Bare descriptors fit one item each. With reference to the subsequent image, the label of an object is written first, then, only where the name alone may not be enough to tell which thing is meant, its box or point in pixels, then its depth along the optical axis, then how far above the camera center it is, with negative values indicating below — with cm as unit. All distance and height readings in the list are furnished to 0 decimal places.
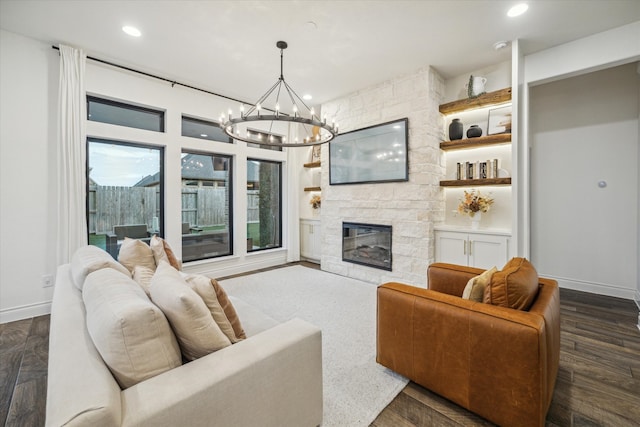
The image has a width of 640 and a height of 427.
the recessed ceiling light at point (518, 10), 257 +193
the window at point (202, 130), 446 +140
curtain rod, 347 +195
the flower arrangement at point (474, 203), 360 +12
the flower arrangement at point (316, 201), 580 +24
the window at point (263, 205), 530 +17
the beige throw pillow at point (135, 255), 229 -35
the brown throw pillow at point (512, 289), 159 -45
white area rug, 176 -116
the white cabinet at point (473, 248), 333 -45
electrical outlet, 316 -77
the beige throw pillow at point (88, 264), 162 -32
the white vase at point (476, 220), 364 -10
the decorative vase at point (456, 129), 384 +117
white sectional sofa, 81 -61
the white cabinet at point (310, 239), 561 -55
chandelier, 257 +151
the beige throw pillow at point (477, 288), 175 -48
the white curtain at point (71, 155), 316 +68
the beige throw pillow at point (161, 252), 248 -35
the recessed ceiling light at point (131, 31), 288 +194
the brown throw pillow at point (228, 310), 140 -50
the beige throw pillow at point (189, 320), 111 -44
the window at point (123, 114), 359 +138
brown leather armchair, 140 -78
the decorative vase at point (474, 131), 365 +108
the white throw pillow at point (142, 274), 192 -46
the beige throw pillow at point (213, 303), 130 -43
